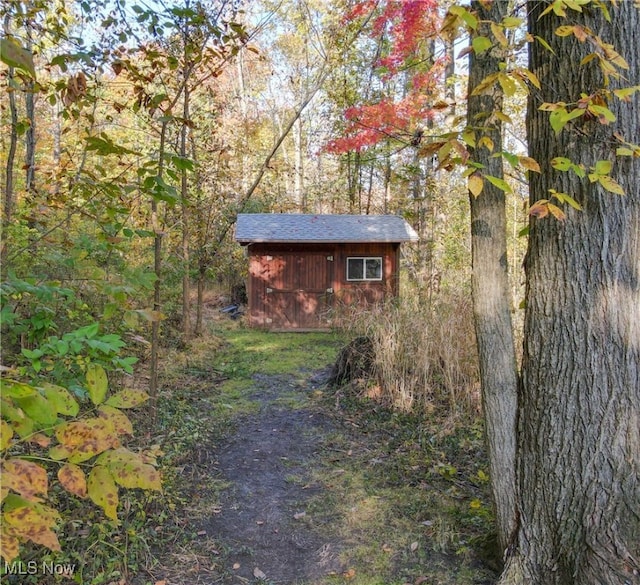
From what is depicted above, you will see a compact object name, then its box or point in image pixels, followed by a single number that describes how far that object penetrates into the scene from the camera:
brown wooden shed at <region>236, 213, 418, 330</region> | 11.27
